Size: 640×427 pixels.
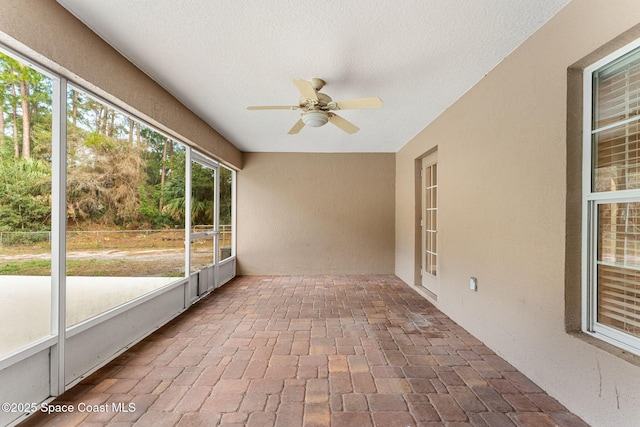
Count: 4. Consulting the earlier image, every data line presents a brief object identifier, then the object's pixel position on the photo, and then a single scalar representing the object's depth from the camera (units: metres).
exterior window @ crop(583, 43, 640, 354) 1.49
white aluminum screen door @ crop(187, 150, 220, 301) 3.89
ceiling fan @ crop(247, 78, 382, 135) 2.32
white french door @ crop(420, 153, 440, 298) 4.11
